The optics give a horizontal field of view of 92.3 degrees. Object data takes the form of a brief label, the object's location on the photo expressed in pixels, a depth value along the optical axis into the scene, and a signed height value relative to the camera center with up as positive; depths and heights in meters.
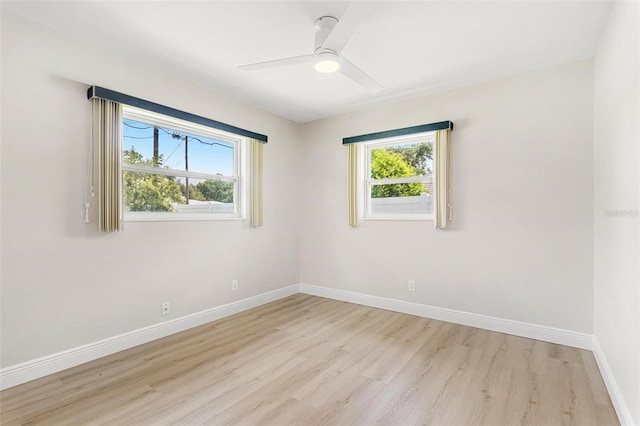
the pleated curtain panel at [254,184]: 3.97 +0.36
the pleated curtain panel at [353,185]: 4.14 +0.36
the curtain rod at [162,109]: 2.53 +0.99
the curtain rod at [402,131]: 3.43 +0.98
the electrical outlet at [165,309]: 3.04 -0.97
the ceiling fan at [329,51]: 1.92 +1.12
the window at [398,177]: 3.72 +0.44
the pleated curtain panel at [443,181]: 3.42 +0.34
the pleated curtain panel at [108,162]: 2.55 +0.42
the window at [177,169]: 2.91 +0.46
